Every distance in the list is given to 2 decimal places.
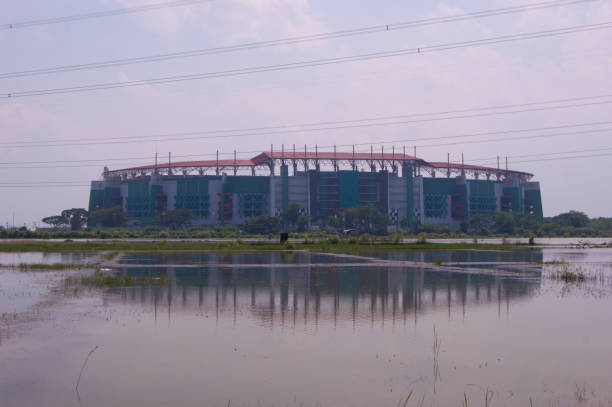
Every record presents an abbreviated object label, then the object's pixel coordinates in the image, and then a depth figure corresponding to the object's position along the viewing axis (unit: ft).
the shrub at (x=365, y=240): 223.30
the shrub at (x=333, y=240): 216.95
